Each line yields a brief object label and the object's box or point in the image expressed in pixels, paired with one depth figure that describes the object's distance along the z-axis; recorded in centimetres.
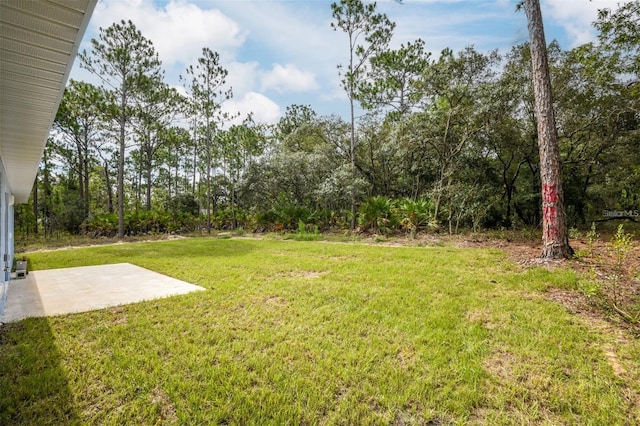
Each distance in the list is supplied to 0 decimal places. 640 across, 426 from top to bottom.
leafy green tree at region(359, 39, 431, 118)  1441
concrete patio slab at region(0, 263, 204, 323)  378
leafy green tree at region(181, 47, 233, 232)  1611
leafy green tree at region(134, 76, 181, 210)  1636
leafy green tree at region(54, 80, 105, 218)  1596
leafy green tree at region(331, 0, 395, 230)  1273
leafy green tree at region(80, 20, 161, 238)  1398
